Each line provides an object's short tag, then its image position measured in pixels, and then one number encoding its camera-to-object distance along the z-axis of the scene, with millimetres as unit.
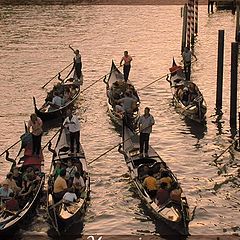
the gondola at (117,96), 26016
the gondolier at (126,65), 31562
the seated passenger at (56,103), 27500
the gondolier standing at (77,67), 32188
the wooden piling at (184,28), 41438
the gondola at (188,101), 26466
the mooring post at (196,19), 48088
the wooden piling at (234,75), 24906
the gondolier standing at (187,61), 33312
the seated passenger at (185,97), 28109
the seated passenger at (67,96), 28497
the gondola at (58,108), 26897
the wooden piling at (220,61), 27578
